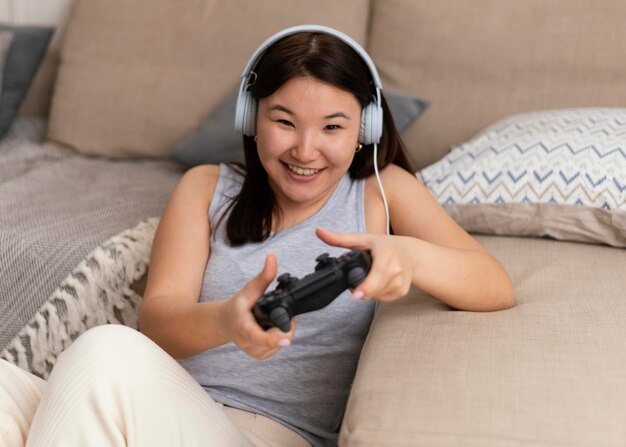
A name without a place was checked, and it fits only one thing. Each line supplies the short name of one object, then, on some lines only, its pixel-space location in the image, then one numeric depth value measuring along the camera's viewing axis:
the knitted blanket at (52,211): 1.43
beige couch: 0.87
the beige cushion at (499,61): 1.77
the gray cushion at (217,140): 1.89
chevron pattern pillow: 1.37
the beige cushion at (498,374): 0.83
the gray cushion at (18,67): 2.16
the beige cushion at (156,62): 2.02
